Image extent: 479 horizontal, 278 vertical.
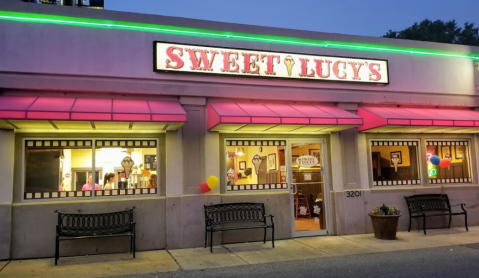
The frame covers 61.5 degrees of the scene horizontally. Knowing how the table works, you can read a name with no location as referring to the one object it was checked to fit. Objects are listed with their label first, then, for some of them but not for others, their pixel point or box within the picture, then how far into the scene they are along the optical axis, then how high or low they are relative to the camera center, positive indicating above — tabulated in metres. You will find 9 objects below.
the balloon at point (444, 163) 10.48 +0.27
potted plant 9.09 -1.06
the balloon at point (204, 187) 8.48 -0.15
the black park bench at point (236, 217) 8.48 -0.82
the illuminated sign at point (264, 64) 8.83 +2.69
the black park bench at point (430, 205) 10.15 -0.80
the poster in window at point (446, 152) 11.07 +0.59
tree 34.06 +12.20
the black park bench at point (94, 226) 7.39 -0.83
